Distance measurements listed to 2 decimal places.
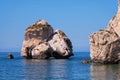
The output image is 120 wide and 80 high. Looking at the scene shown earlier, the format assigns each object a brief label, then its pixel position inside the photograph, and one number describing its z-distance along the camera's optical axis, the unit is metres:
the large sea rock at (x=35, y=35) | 140.25
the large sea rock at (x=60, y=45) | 133.00
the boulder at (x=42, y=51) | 130.62
